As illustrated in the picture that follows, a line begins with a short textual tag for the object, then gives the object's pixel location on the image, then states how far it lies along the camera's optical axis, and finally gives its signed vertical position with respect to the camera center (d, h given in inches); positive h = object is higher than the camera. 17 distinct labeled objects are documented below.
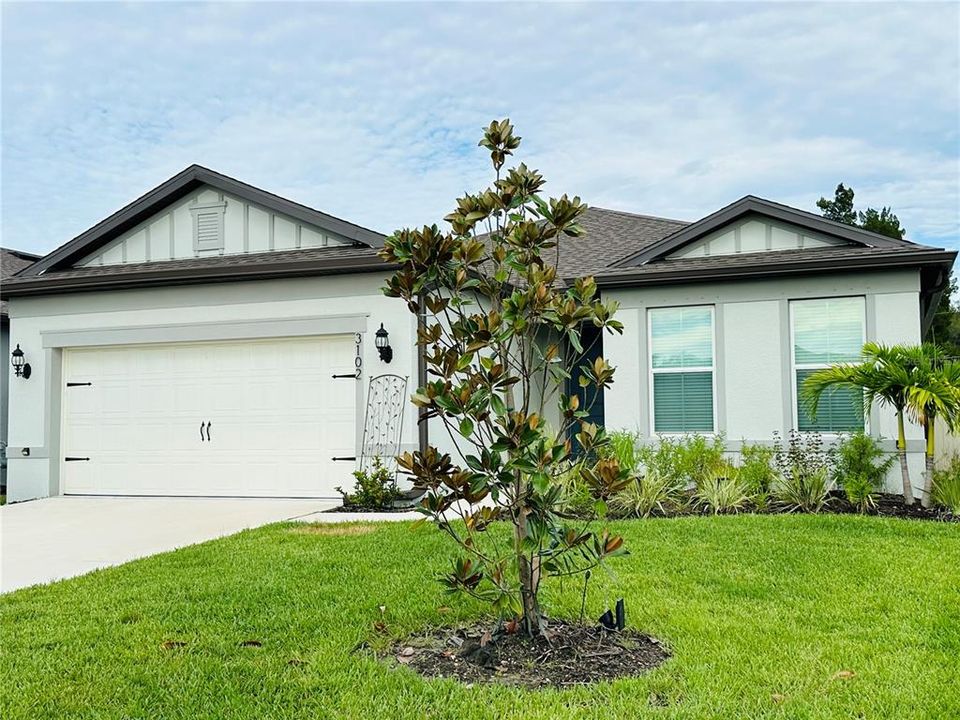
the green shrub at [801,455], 377.3 -26.4
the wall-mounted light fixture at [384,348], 406.6 +26.9
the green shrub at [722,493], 353.7 -40.8
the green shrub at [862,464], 367.9 -29.7
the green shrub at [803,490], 351.6 -39.3
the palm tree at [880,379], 342.3 +8.7
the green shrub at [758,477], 371.6 -35.0
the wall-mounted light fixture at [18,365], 463.2 +22.2
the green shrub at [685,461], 385.4 -28.7
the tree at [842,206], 941.8 +224.3
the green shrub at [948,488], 335.3 -37.3
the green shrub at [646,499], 351.6 -42.7
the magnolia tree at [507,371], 154.9 +6.0
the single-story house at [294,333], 409.1 +35.9
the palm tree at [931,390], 329.1 +3.7
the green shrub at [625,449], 383.2 -23.0
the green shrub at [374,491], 383.2 -42.0
